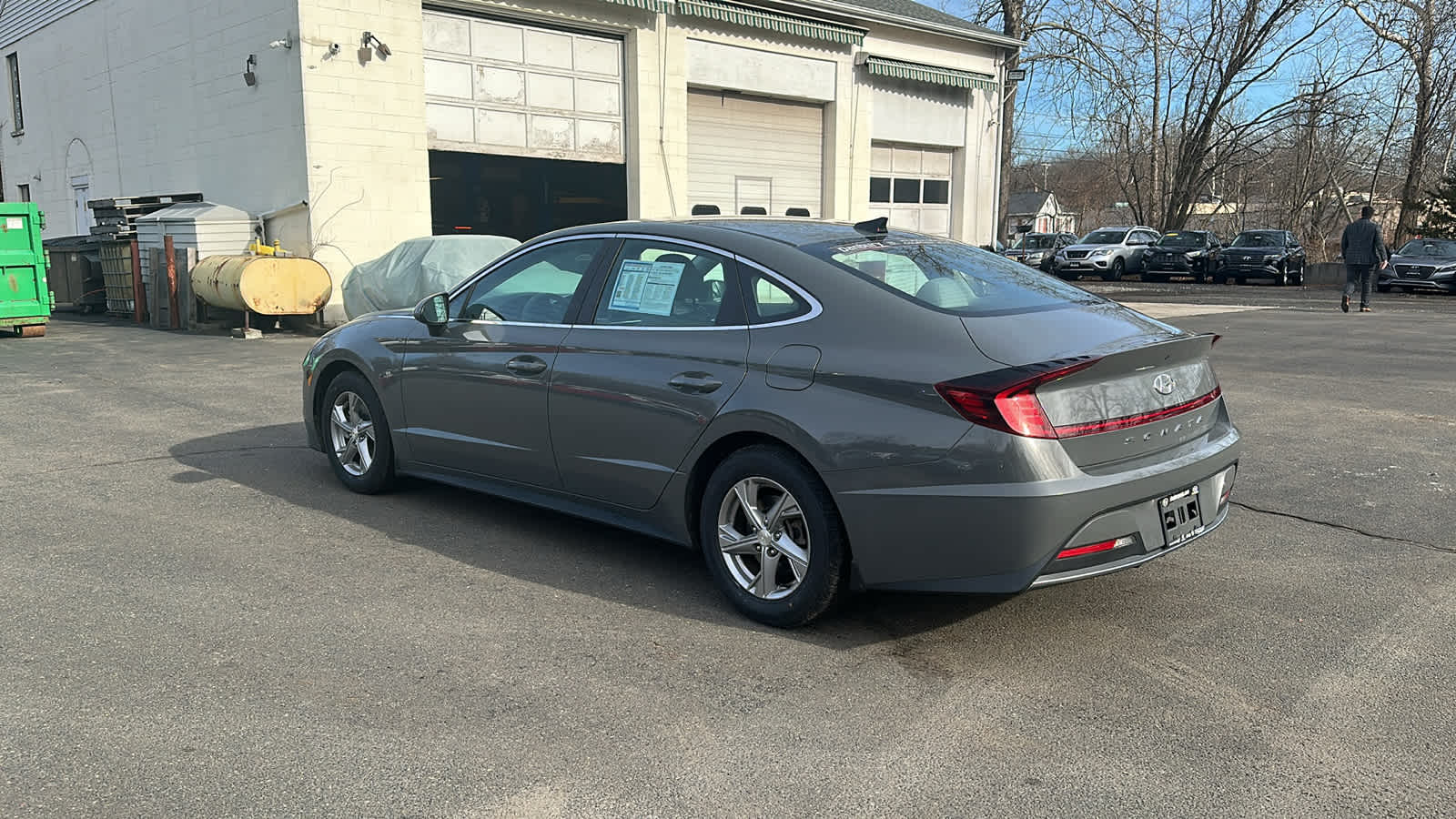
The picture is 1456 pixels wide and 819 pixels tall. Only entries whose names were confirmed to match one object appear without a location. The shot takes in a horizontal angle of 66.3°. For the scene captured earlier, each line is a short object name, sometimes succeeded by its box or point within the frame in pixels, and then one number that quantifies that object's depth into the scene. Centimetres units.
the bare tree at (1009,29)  2869
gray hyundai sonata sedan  369
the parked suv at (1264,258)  3061
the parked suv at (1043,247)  3678
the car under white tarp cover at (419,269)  1351
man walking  1894
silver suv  3344
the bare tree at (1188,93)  3422
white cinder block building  1586
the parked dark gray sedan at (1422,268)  2617
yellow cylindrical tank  1445
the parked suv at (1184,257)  3266
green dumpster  1428
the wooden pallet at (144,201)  1681
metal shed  1572
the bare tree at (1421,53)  3431
